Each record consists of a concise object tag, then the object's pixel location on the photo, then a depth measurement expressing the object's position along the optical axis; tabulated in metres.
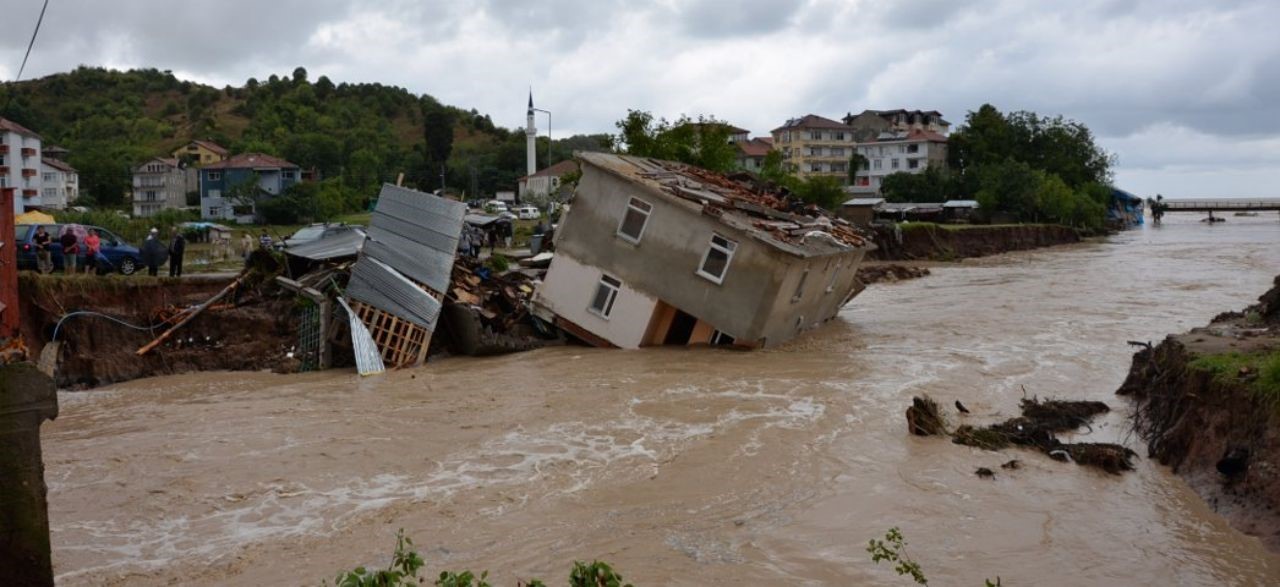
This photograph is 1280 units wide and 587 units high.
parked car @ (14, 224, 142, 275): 21.03
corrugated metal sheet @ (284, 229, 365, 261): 20.25
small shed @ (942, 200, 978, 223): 72.31
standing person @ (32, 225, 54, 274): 20.50
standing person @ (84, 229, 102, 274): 21.20
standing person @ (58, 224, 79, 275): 20.75
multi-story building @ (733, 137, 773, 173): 93.00
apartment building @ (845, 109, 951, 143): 101.25
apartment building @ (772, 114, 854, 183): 95.38
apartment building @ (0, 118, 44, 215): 60.38
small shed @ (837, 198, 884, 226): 61.00
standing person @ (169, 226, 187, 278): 21.45
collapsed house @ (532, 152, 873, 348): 19.19
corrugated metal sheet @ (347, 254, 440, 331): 18.56
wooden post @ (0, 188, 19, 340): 12.02
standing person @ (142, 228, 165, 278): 21.66
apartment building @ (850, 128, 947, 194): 90.81
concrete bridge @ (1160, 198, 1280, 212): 112.31
